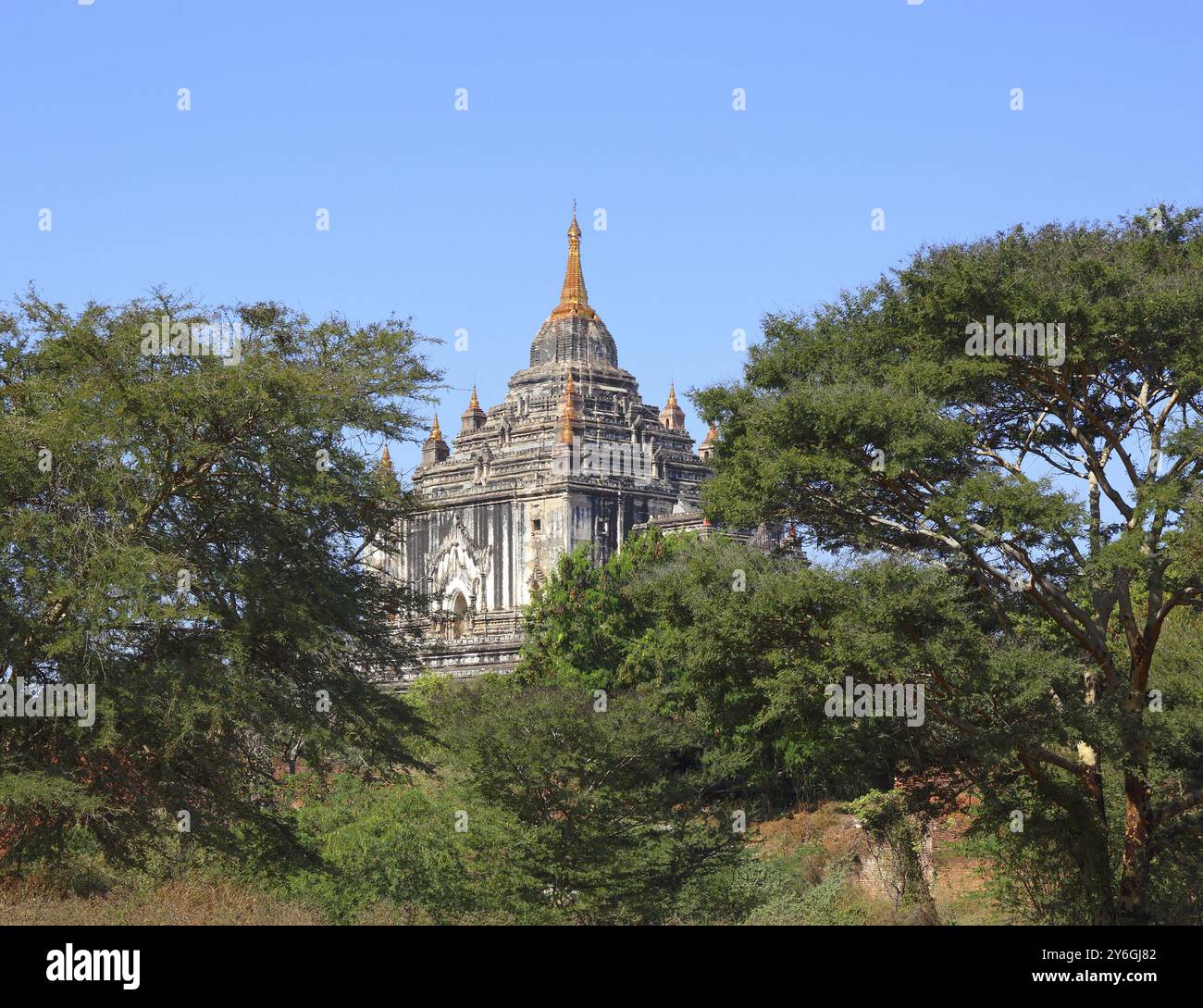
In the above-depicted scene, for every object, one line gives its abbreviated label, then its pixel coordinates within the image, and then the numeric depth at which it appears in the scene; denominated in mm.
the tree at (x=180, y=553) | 21938
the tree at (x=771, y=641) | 24219
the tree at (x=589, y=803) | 30641
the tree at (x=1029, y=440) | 24484
